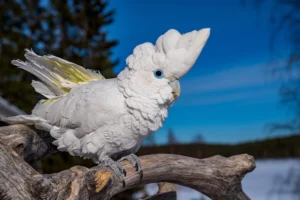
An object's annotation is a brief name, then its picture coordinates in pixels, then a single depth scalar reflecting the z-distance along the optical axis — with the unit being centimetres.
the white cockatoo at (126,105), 129
